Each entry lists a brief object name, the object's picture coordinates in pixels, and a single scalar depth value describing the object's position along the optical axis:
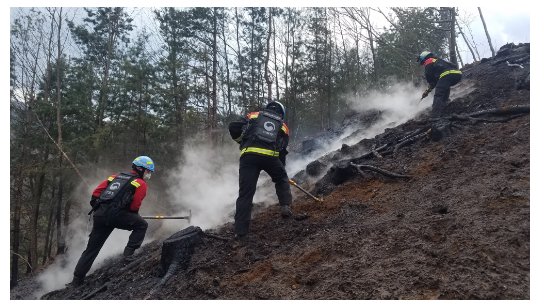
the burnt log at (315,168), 8.23
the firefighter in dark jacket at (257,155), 4.64
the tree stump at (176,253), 4.13
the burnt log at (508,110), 5.41
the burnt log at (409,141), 6.38
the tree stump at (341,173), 6.00
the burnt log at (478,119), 5.53
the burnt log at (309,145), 12.66
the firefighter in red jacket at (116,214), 5.30
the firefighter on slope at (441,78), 7.27
